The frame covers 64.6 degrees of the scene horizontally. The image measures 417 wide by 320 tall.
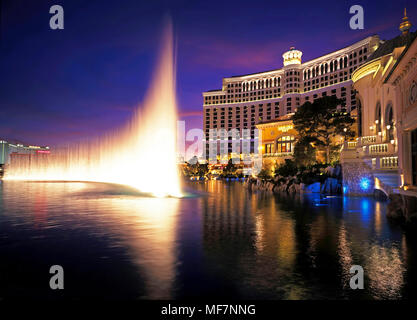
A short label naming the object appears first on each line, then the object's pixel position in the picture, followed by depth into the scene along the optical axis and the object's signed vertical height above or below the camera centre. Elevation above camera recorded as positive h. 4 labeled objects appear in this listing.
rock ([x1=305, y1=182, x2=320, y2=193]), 34.11 -1.56
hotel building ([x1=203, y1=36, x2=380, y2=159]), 122.21 +37.38
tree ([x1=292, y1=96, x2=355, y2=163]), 41.19 +6.67
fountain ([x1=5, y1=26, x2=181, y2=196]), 42.25 +0.61
